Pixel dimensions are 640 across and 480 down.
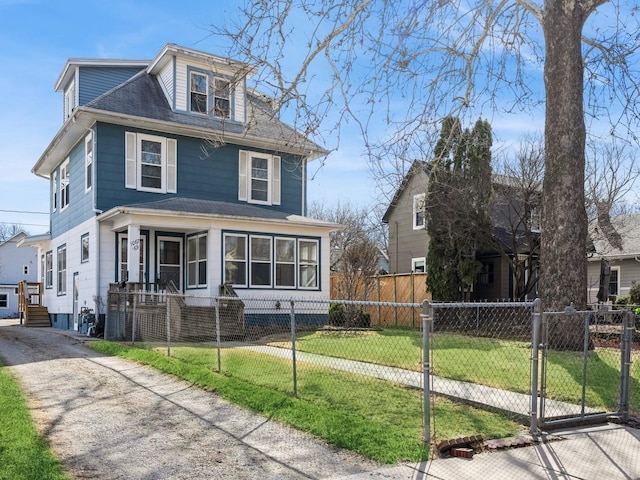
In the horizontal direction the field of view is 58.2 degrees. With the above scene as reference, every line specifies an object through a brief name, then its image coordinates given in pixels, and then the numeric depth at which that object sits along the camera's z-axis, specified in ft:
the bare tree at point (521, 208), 60.75
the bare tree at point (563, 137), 34.14
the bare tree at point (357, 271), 61.36
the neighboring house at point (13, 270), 146.20
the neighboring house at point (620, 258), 75.87
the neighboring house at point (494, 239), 62.54
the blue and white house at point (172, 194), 54.24
